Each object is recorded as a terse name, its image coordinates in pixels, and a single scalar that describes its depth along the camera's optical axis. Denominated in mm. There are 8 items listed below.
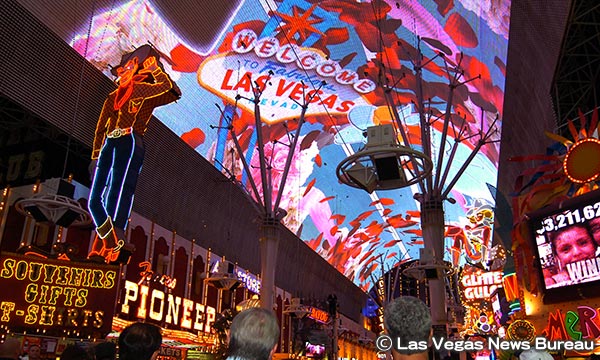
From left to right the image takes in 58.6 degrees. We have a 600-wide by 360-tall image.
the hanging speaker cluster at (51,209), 9617
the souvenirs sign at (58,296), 10062
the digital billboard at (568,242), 11570
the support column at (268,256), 15336
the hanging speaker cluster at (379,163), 6781
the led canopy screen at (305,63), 15273
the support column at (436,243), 12680
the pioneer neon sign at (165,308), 15812
